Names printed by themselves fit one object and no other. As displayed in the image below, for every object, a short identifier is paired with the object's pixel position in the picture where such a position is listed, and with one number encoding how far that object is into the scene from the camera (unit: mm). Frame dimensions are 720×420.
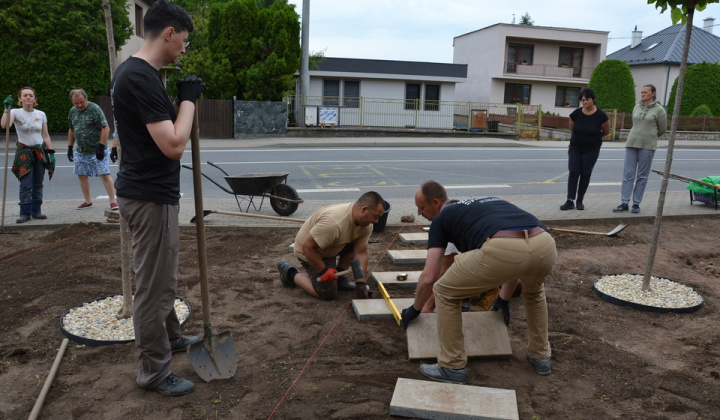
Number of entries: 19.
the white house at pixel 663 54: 38281
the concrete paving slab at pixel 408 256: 6035
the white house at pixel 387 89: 26984
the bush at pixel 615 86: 32594
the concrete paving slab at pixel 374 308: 4508
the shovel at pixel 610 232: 7102
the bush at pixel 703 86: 31844
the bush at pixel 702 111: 29875
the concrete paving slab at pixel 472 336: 3879
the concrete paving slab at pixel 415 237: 6789
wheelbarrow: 7641
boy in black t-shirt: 2836
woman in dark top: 8203
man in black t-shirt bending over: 3307
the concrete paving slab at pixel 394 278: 5359
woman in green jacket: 7961
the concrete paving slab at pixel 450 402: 3113
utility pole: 23125
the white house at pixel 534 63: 37375
